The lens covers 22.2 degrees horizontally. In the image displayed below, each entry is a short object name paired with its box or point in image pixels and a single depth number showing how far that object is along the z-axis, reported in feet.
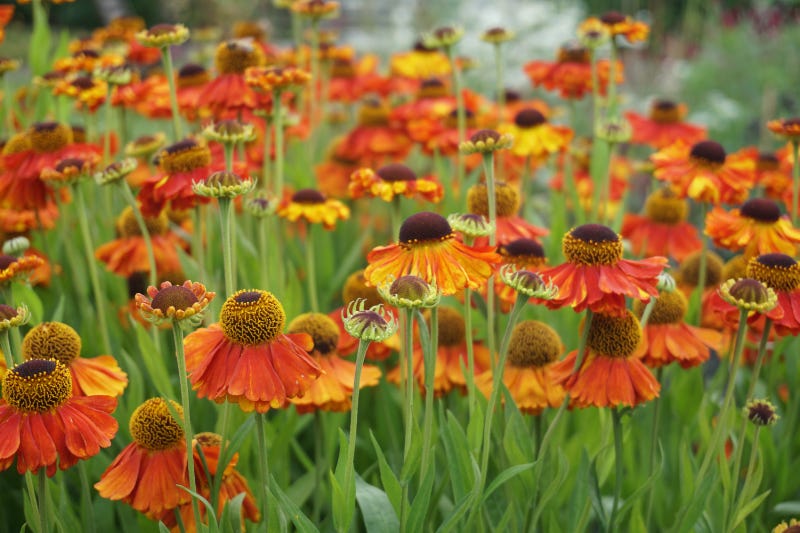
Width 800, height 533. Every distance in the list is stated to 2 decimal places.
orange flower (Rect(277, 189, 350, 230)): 2.66
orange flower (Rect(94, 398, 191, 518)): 2.21
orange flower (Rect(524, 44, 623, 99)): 3.29
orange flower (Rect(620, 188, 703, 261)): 3.00
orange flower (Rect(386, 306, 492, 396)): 2.48
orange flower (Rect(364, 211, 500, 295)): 2.22
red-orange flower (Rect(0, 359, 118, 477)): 2.12
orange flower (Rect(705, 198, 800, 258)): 2.52
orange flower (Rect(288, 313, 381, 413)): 2.35
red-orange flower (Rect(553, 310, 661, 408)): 2.25
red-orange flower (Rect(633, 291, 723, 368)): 2.40
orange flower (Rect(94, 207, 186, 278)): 2.73
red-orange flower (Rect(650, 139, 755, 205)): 2.65
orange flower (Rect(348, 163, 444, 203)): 2.52
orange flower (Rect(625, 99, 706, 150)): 3.33
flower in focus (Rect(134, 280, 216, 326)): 2.11
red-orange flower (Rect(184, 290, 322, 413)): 2.13
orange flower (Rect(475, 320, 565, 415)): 2.38
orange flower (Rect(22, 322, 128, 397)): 2.31
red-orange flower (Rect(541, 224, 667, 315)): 2.21
